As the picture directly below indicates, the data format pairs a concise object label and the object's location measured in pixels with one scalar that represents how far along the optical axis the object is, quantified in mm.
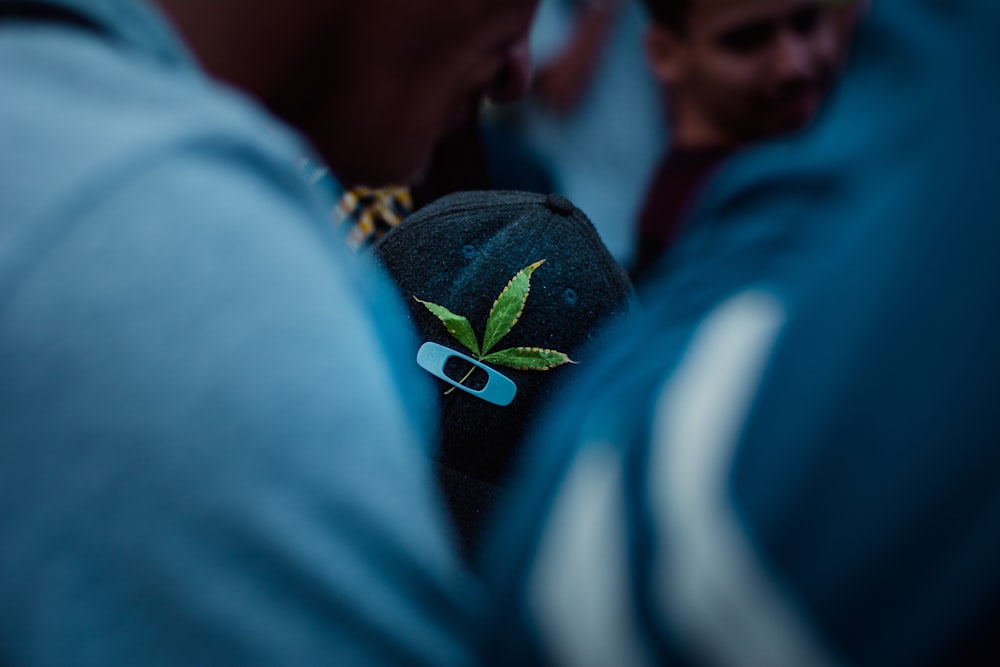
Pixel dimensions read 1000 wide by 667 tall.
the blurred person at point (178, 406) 463
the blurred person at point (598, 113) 2695
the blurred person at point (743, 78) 2248
